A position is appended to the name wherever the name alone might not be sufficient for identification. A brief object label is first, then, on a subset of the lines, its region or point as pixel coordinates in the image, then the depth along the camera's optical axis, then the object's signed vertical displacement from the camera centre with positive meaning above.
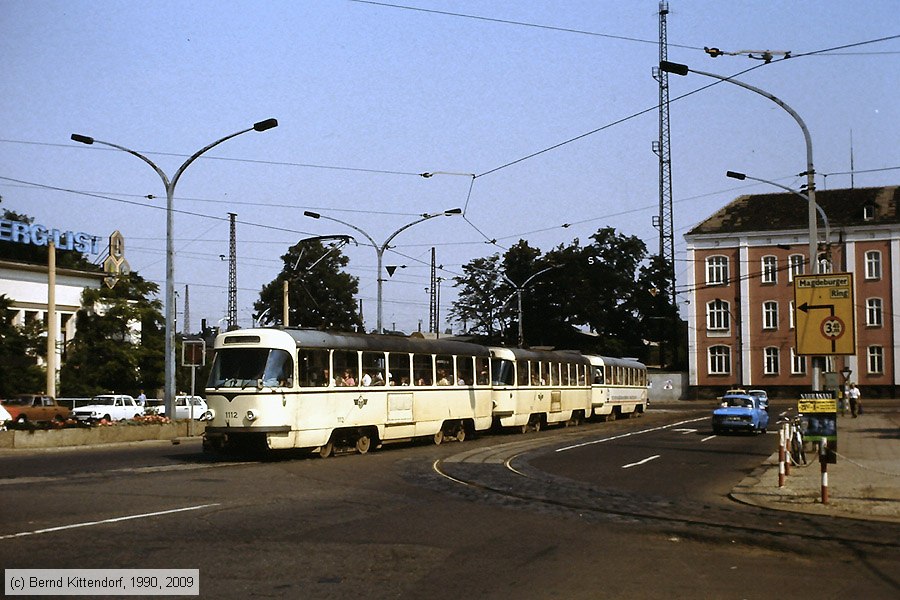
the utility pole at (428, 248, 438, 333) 56.58 +3.12
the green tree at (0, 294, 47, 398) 51.38 -0.07
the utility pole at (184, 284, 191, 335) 82.38 +3.63
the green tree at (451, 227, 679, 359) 91.06 +4.81
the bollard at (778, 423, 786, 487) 18.14 -1.82
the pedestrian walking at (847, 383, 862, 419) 49.84 -2.36
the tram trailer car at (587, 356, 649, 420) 49.09 -1.71
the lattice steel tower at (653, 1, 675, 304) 78.88 +15.09
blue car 36.38 -2.17
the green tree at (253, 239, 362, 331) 95.94 +5.87
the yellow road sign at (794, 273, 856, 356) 20.05 +0.71
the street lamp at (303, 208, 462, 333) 40.25 +4.26
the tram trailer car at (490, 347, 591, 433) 35.47 -1.26
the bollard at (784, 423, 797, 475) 20.60 -1.78
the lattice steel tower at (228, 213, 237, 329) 60.65 +4.54
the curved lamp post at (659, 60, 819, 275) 24.27 +4.09
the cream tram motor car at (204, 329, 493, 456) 22.53 -0.79
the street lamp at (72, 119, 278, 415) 30.97 +2.43
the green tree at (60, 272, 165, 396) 56.78 +0.84
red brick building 78.56 +5.05
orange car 43.22 -2.01
